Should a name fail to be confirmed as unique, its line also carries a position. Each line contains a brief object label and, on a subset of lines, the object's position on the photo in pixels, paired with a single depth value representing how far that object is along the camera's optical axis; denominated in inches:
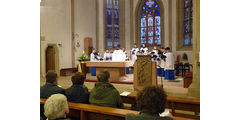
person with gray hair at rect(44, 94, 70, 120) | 70.2
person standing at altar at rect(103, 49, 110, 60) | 459.8
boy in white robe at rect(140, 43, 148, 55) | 418.9
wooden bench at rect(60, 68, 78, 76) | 444.8
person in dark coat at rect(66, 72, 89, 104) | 117.3
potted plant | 387.5
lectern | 223.5
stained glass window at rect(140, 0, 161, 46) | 522.6
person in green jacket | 110.8
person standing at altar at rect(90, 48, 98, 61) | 426.9
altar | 319.2
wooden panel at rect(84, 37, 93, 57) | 506.6
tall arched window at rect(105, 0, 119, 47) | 559.8
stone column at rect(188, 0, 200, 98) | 198.4
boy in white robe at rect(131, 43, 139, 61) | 460.8
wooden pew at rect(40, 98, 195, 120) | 96.6
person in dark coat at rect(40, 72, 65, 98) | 120.2
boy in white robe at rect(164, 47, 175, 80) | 329.1
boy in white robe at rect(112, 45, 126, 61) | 386.4
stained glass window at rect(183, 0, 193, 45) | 440.5
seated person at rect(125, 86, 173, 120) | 64.3
